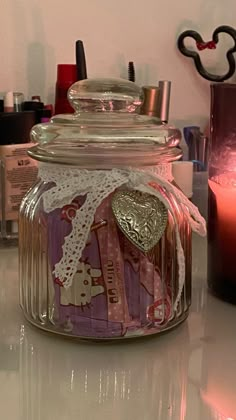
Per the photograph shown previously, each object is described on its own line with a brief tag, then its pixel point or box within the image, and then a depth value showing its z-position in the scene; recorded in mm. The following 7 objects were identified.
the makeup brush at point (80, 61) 786
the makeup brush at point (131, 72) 828
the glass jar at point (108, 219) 472
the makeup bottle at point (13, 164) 692
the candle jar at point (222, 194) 552
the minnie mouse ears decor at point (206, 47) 850
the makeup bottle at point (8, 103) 767
